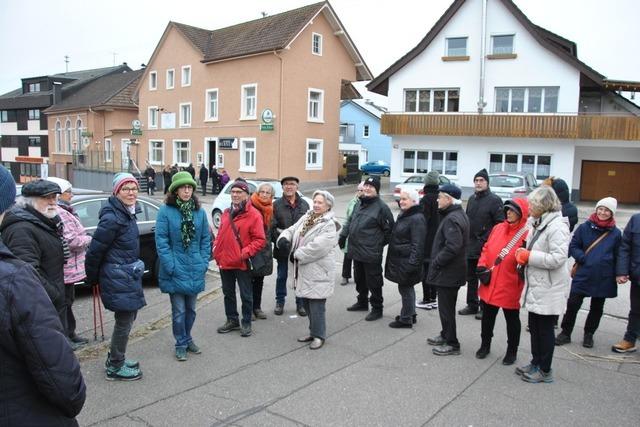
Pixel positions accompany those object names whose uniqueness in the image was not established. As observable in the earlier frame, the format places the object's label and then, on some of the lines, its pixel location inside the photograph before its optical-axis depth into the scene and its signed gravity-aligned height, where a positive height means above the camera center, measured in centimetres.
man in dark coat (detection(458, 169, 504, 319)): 690 -70
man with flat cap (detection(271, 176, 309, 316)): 719 -77
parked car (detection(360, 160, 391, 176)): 4509 -34
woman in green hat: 514 -88
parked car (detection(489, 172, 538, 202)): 1911 -66
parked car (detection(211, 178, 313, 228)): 1562 -114
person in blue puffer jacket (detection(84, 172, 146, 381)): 460 -95
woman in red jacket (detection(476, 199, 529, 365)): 513 -106
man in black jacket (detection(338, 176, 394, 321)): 661 -90
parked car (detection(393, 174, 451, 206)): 2256 -69
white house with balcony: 2511 +295
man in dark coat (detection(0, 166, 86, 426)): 188 -72
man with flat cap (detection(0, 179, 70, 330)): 395 -55
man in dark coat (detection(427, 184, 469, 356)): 556 -112
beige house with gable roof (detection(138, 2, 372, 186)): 2895 +415
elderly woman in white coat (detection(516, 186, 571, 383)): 472 -98
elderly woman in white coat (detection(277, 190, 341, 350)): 574 -108
